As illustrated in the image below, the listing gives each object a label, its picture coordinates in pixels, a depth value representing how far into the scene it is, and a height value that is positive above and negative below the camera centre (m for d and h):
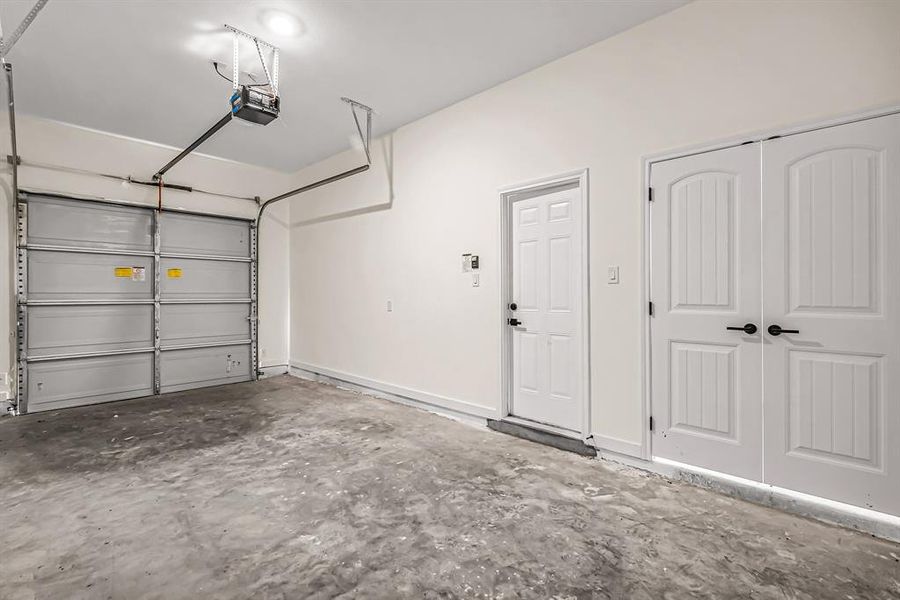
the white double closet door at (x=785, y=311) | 2.20 -0.09
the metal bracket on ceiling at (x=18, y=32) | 2.65 +1.78
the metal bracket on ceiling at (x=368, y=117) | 4.23 +1.90
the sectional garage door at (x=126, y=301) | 4.62 -0.01
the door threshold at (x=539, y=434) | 3.27 -1.14
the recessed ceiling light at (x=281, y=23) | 2.90 +1.93
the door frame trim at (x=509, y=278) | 3.24 +0.17
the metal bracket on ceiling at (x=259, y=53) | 3.07 +1.89
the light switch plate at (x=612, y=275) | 3.10 +0.16
